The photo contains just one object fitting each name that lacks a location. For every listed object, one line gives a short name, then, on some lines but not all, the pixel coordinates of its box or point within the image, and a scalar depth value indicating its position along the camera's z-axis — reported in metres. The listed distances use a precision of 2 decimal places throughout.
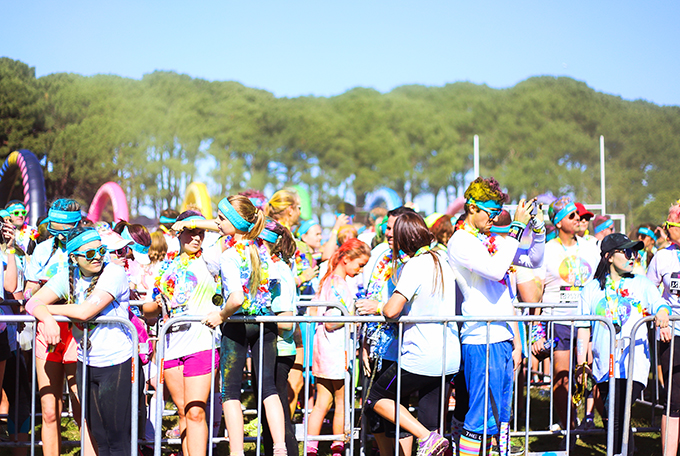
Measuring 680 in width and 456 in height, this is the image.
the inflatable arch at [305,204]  19.71
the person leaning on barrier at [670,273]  4.51
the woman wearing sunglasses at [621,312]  4.20
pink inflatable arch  17.77
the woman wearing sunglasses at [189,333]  4.01
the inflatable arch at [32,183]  16.34
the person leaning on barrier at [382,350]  3.93
